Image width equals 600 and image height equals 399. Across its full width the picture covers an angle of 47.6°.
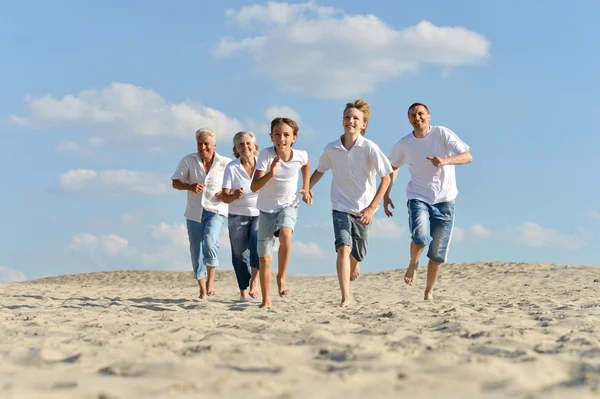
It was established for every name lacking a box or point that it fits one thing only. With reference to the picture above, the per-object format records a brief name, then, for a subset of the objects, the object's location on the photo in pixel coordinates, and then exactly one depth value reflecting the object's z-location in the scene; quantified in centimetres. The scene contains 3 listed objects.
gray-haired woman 777
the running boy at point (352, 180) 700
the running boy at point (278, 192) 700
